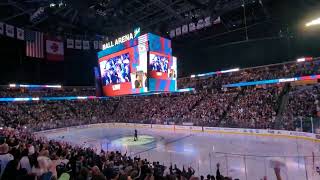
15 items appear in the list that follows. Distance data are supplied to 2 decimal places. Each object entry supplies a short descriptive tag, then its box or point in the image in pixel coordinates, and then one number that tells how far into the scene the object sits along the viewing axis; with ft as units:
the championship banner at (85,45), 95.38
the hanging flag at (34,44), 78.52
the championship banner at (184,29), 74.88
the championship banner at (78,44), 93.95
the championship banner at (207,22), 64.34
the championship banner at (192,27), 71.84
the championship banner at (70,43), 92.08
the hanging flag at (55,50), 88.04
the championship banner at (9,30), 69.41
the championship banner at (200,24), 67.33
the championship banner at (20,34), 73.11
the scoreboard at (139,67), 46.77
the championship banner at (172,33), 80.16
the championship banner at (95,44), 98.32
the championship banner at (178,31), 77.55
